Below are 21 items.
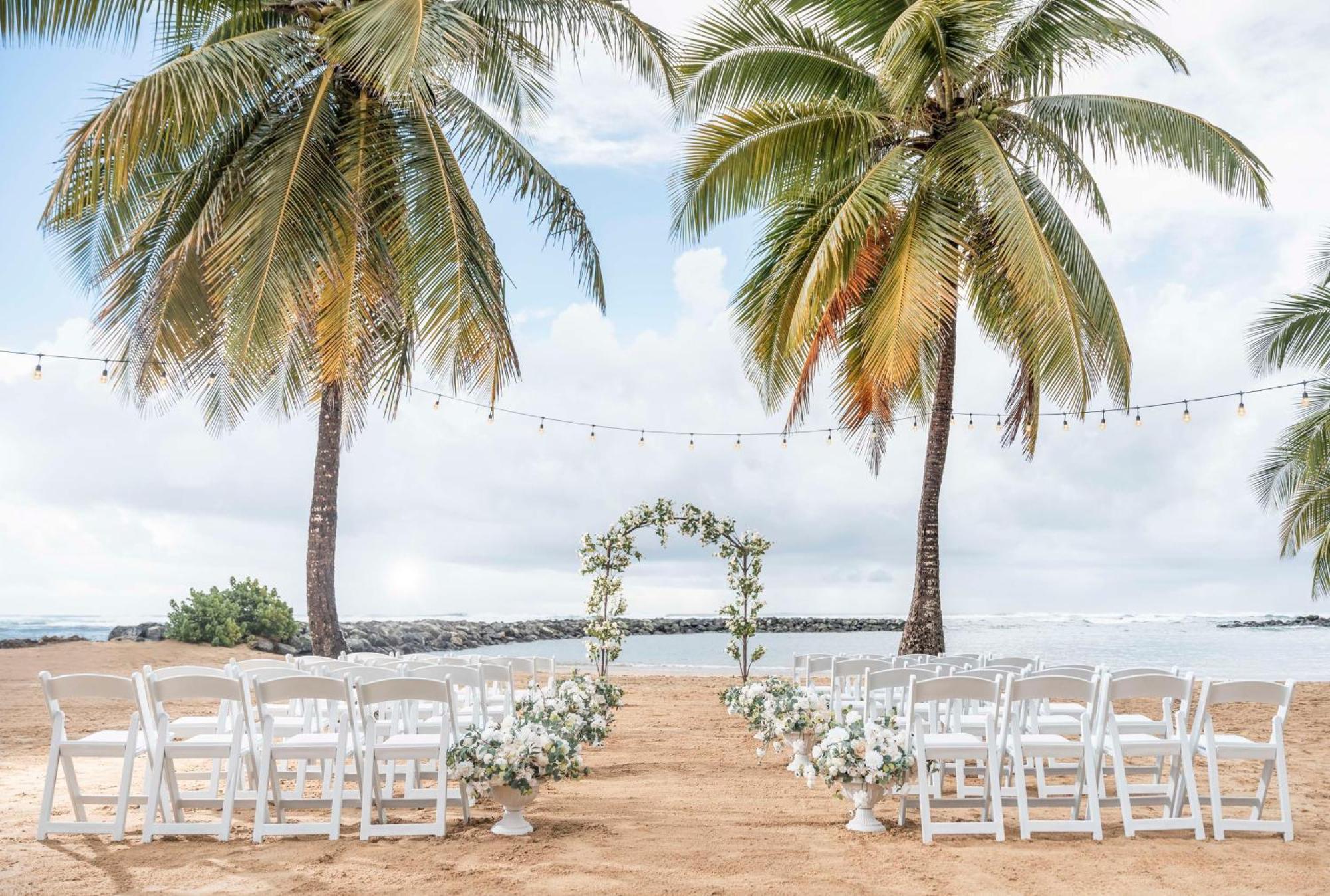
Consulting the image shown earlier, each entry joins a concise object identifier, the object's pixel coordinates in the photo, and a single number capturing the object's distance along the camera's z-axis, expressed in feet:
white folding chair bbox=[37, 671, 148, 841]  17.83
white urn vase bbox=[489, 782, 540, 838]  18.65
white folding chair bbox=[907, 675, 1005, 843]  18.06
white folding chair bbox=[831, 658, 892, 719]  25.02
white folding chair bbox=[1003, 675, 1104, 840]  18.22
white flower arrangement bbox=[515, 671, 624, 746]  21.04
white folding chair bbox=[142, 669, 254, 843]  17.81
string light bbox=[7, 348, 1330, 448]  33.55
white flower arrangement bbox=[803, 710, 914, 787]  18.25
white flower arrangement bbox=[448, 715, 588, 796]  18.19
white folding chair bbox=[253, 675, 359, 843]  17.65
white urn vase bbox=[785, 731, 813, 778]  20.38
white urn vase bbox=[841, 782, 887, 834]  19.01
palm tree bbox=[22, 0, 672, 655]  30.17
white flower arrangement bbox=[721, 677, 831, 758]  24.59
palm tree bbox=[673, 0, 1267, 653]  35.45
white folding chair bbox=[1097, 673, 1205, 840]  18.45
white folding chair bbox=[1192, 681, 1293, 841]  18.15
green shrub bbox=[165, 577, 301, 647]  62.08
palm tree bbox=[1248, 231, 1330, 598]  53.06
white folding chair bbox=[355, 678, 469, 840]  17.58
